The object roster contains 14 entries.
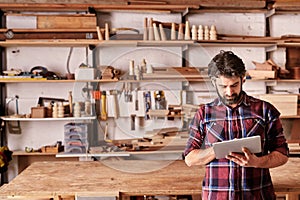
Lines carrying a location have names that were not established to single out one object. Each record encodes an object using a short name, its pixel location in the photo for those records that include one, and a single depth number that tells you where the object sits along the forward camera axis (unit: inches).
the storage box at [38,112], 152.8
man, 69.7
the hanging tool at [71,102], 157.8
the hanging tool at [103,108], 161.0
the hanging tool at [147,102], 161.3
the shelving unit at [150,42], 152.9
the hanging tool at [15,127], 162.7
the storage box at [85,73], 152.6
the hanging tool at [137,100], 162.1
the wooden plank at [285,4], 160.6
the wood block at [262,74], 155.7
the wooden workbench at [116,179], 84.4
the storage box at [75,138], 151.6
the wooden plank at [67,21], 156.2
